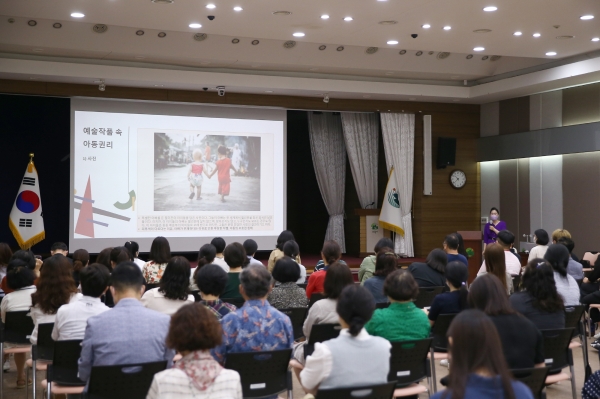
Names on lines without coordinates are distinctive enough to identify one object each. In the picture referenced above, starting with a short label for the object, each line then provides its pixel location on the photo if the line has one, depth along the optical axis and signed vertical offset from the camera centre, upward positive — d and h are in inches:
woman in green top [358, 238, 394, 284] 248.7 -21.9
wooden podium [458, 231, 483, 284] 460.8 -24.7
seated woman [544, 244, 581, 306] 213.6 -21.4
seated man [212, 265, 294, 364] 136.0 -23.6
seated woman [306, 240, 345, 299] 219.3 -19.4
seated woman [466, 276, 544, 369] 128.9 -22.4
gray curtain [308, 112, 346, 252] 564.1 +40.4
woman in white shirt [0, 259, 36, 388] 198.4 -24.2
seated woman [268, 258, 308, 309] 192.1 -24.4
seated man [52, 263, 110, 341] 151.9 -23.2
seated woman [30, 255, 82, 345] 177.5 -21.0
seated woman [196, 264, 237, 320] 147.6 -16.7
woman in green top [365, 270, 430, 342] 150.1 -24.3
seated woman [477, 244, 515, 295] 208.7 -16.1
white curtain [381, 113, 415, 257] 539.2 +41.8
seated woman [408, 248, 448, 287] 236.4 -22.0
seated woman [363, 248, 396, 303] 203.6 -19.0
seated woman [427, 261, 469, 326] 180.2 -23.6
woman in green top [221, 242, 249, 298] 218.7 -18.6
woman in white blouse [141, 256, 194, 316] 162.9 -19.8
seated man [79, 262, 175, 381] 127.8 -24.6
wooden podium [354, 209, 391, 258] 549.0 -16.8
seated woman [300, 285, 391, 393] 114.9 -25.5
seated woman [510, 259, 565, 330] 169.3 -23.3
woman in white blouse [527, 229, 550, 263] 305.0 -16.0
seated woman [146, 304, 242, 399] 99.1 -24.1
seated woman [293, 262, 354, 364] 163.9 -22.4
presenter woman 461.7 -12.3
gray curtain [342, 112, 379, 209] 550.6 +49.6
